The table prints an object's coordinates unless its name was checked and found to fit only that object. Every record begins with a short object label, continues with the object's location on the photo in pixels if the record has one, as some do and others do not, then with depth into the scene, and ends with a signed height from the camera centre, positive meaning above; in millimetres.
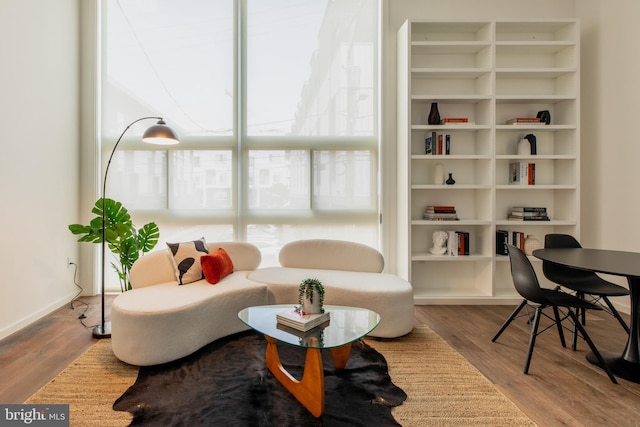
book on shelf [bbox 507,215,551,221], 3561 -73
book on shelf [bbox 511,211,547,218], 3574 -29
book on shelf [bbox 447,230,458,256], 3600 -363
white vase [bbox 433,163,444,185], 3641 +416
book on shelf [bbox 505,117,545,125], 3596 +1001
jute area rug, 1635 -1033
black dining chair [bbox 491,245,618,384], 2080 -574
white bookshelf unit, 3498 +841
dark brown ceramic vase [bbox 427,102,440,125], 3599 +1064
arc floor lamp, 2654 +595
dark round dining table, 1948 -439
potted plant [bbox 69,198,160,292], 2803 -202
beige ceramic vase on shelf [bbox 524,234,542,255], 3504 -353
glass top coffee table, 1638 -657
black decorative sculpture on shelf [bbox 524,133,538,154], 3605 +757
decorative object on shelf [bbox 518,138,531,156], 3616 +715
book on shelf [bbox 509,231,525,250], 3549 -302
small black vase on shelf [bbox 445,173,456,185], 3621 +337
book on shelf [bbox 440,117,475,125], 3590 +1002
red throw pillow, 2721 -474
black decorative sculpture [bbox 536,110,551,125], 3605 +1052
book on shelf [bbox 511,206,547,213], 3582 +26
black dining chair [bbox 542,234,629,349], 2357 -548
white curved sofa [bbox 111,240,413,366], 2102 -637
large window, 3900 +1151
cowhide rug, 1613 -1024
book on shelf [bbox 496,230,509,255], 3590 -341
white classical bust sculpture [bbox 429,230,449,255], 3631 -346
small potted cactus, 1904 -508
